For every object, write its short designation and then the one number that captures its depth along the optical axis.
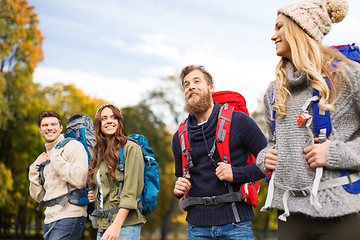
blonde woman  2.30
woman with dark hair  4.15
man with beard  3.61
